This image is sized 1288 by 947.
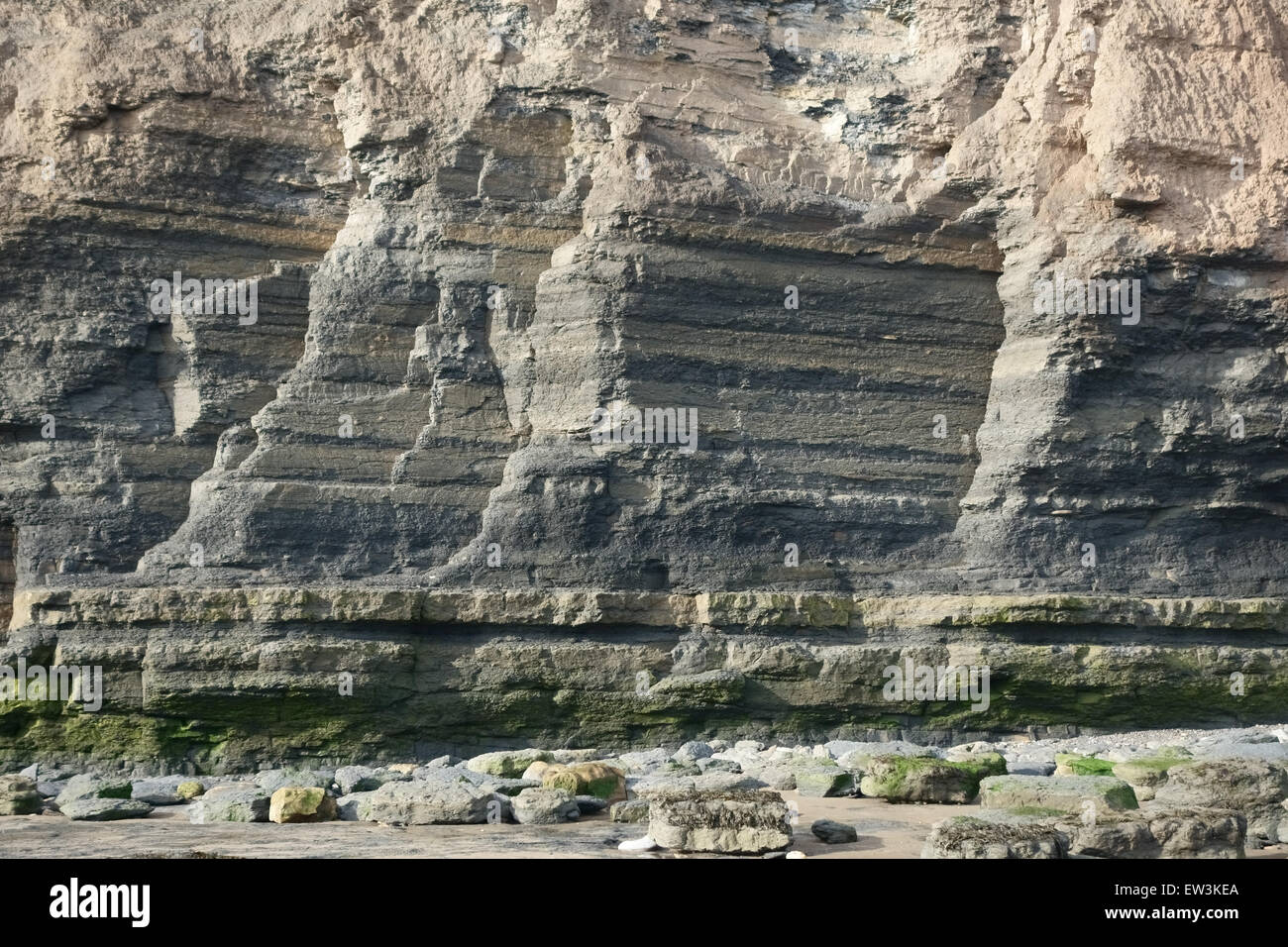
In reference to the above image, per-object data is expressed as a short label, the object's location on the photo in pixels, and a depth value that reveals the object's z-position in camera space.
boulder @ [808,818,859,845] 10.55
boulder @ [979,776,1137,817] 11.20
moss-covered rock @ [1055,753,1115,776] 14.02
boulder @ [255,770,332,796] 13.71
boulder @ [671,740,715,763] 15.80
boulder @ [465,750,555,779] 14.84
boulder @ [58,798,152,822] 12.30
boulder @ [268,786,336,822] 11.83
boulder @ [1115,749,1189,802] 12.61
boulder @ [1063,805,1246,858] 9.62
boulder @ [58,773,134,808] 13.09
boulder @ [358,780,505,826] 11.66
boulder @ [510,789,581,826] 11.73
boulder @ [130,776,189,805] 13.66
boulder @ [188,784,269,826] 11.96
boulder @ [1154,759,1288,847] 10.84
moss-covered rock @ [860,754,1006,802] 12.66
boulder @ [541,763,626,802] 12.78
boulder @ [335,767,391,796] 13.96
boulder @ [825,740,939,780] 14.13
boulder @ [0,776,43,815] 12.55
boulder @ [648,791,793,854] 9.97
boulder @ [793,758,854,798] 13.16
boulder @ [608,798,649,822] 11.75
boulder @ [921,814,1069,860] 9.30
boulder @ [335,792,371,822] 12.12
